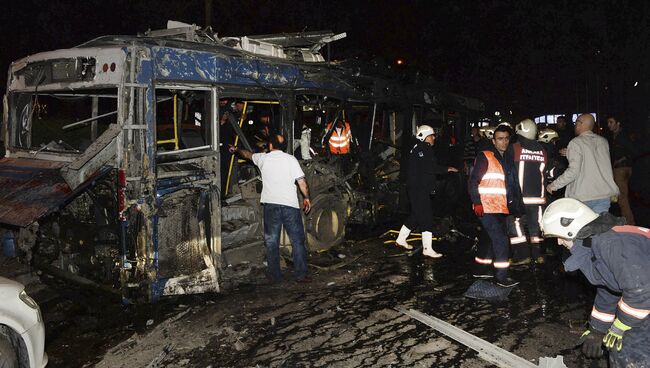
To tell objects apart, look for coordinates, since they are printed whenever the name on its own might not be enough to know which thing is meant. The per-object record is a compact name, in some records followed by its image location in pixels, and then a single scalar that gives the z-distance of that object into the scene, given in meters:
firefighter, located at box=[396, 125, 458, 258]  7.45
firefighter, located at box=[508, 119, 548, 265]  6.51
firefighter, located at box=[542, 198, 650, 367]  2.73
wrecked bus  4.90
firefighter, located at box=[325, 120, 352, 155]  8.22
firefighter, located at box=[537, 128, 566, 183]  7.52
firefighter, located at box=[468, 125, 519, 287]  5.65
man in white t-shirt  6.05
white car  3.21
